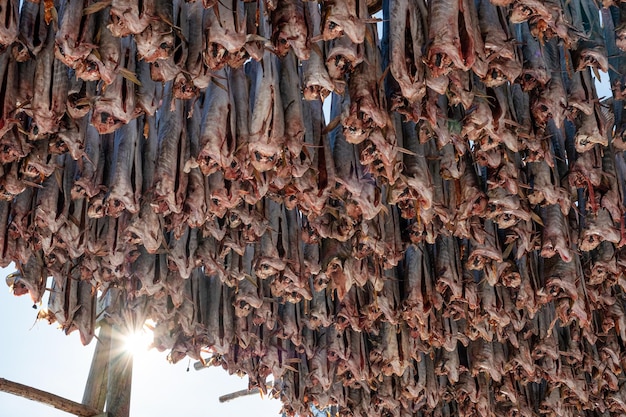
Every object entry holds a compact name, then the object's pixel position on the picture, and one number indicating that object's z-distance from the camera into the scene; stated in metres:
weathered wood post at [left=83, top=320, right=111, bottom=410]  4.98
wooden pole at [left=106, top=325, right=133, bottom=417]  4.88
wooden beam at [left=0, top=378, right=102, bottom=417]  4.45
